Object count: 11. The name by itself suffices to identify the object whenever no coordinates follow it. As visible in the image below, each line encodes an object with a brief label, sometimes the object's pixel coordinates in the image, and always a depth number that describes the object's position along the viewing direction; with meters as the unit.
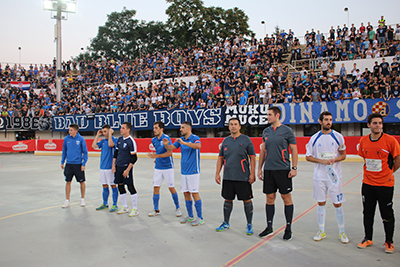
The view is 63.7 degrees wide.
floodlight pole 30.38
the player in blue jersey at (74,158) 8.06
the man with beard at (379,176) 4.74
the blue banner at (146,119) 22.56
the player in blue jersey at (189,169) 6.33
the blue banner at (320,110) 17.81
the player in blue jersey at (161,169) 6.92
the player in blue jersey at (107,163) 7.50
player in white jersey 5.18
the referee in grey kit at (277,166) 5.23
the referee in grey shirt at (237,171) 5.56
